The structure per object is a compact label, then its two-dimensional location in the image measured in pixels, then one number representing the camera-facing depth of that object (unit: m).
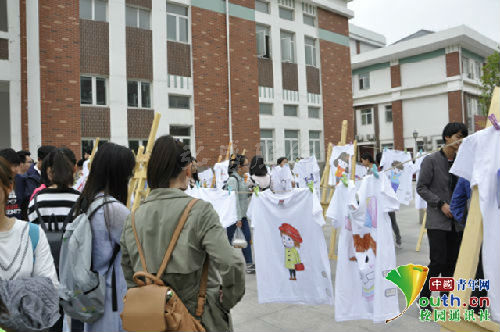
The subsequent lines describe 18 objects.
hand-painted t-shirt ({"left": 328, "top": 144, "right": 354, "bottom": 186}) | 7.02
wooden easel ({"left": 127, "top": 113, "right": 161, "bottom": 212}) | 4.99
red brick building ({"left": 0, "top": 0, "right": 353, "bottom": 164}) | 12.41
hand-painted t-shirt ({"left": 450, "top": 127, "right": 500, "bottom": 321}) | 2.25
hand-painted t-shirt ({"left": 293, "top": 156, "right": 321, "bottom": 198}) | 11.52
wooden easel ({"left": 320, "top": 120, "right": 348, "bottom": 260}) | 6.04
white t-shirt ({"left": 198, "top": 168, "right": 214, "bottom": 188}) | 11.20
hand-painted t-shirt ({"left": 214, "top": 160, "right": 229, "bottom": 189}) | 10.40
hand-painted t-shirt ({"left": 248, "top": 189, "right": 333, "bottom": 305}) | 4.05
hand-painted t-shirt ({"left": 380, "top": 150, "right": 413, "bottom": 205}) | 8.25
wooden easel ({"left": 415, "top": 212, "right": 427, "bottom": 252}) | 6.46
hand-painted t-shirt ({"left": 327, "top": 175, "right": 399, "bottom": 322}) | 3.46
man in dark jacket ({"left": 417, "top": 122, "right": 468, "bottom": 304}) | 3.54
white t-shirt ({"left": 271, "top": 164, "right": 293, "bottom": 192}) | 9.31
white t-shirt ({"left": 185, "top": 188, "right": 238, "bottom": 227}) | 5.52
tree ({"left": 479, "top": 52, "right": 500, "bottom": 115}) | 17.77
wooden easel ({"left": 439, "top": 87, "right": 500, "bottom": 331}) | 2.15
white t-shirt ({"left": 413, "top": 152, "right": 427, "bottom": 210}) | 7.05
